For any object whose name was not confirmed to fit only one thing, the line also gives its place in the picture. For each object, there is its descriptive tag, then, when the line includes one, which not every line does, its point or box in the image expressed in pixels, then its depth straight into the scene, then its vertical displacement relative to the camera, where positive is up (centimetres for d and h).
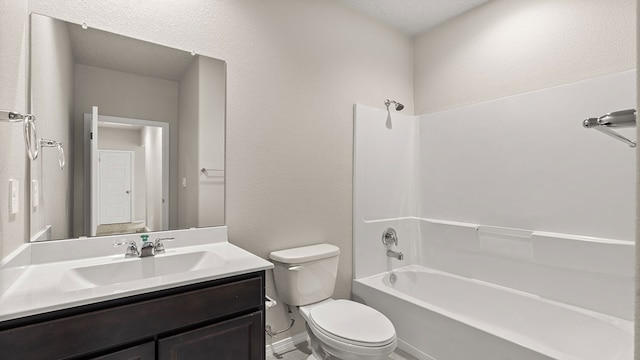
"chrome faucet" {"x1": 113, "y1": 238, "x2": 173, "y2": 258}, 145 -33
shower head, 258 +69
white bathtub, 162 -89
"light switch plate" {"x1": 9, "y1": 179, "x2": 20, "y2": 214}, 109 -6
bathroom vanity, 90 -44
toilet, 154 -80
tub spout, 259 -63
